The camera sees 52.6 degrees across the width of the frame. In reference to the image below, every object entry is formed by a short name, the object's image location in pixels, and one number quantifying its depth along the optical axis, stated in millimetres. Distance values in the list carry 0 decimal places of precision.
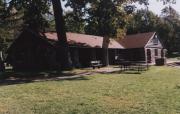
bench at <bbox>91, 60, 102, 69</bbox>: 18690
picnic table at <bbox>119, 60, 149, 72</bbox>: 17482
